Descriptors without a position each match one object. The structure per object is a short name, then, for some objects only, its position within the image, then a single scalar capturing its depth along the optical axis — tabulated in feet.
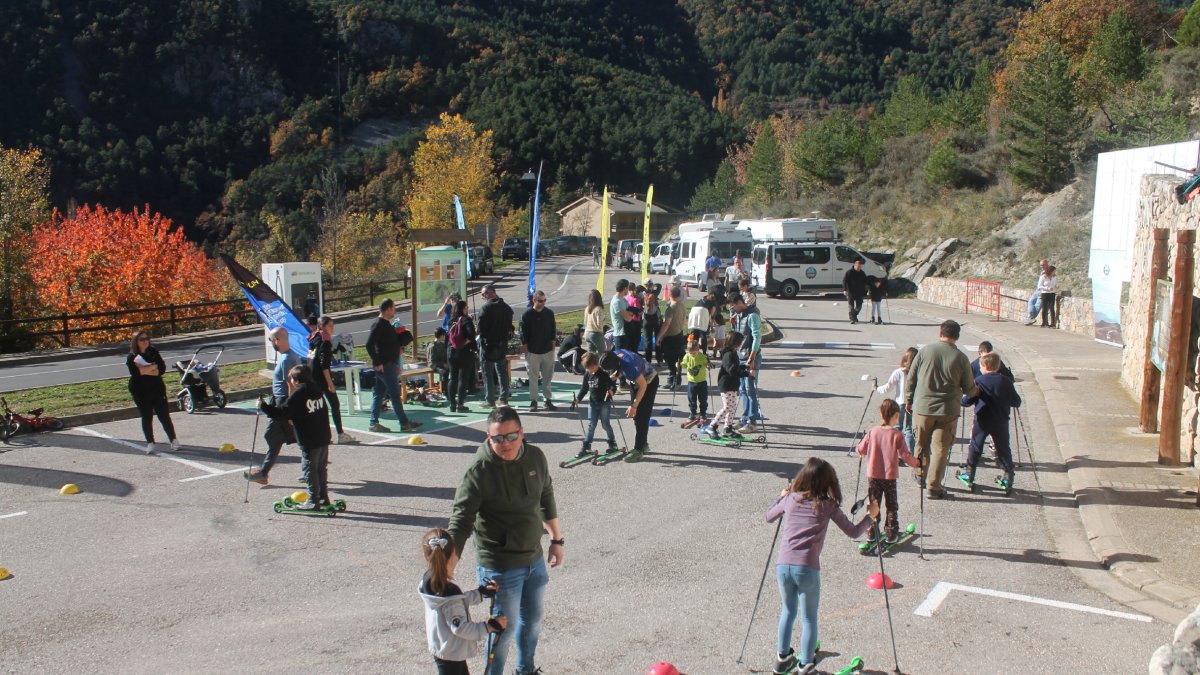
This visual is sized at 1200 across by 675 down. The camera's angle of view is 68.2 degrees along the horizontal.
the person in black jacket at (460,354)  43.47
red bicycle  38.50
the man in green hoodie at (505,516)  15.11
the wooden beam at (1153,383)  37.24
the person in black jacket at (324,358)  31.37
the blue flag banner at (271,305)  41.93
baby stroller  45.19
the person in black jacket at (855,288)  81.66
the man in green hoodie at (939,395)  28.53
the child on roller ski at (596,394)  33.65
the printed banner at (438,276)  53.26
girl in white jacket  13.89
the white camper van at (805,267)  110.52
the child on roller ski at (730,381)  36.76
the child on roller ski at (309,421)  27.04
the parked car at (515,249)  206.51
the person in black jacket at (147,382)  34.63
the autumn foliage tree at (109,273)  97.50
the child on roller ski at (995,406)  29.50
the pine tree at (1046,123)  117.60
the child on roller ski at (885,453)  24.08
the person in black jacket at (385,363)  37.99
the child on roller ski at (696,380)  38.88
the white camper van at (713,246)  120.26
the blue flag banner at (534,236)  63.82
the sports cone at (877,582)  21.98
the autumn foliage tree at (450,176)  169.27
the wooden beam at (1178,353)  31.78
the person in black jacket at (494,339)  42.52
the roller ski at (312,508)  27.86
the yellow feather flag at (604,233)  67.60
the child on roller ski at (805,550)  16.85
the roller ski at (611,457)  34.37
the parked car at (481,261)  150.30
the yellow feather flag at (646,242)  72.18
